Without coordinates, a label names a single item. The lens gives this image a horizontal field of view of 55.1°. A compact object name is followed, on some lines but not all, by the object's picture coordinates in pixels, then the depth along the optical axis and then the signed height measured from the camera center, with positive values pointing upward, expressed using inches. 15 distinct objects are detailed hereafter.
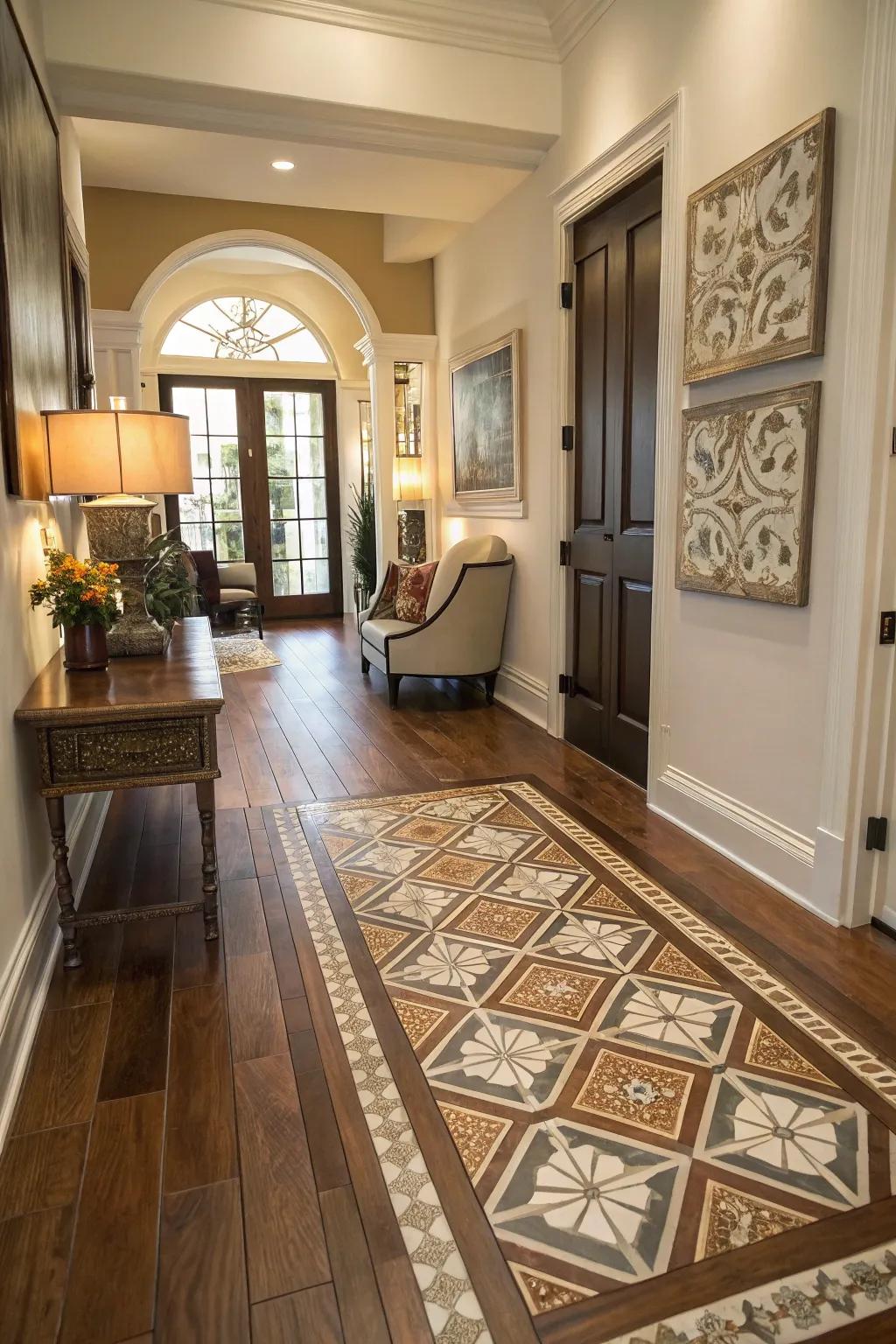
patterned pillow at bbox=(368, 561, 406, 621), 223.5 -20.3
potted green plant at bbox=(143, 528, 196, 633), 111.1 -8.6
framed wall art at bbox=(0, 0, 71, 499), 82.2 +27.9
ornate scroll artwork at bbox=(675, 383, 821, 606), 94.7 +2.4
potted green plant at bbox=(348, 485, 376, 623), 304.2 -10.5
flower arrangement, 94.1 -7.6
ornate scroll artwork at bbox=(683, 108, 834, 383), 90.0 +29.3
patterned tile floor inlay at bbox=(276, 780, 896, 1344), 51.9 -45.6
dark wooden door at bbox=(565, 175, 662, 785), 132.6 +6.8
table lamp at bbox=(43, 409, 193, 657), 96.9 +5.2
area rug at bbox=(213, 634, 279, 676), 255.4 -41.6
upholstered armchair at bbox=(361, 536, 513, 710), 189.3 -23.5
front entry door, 332.5 +15.1
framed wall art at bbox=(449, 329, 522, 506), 184.2 +22.0
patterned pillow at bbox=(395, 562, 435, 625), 206.5 -17.9
